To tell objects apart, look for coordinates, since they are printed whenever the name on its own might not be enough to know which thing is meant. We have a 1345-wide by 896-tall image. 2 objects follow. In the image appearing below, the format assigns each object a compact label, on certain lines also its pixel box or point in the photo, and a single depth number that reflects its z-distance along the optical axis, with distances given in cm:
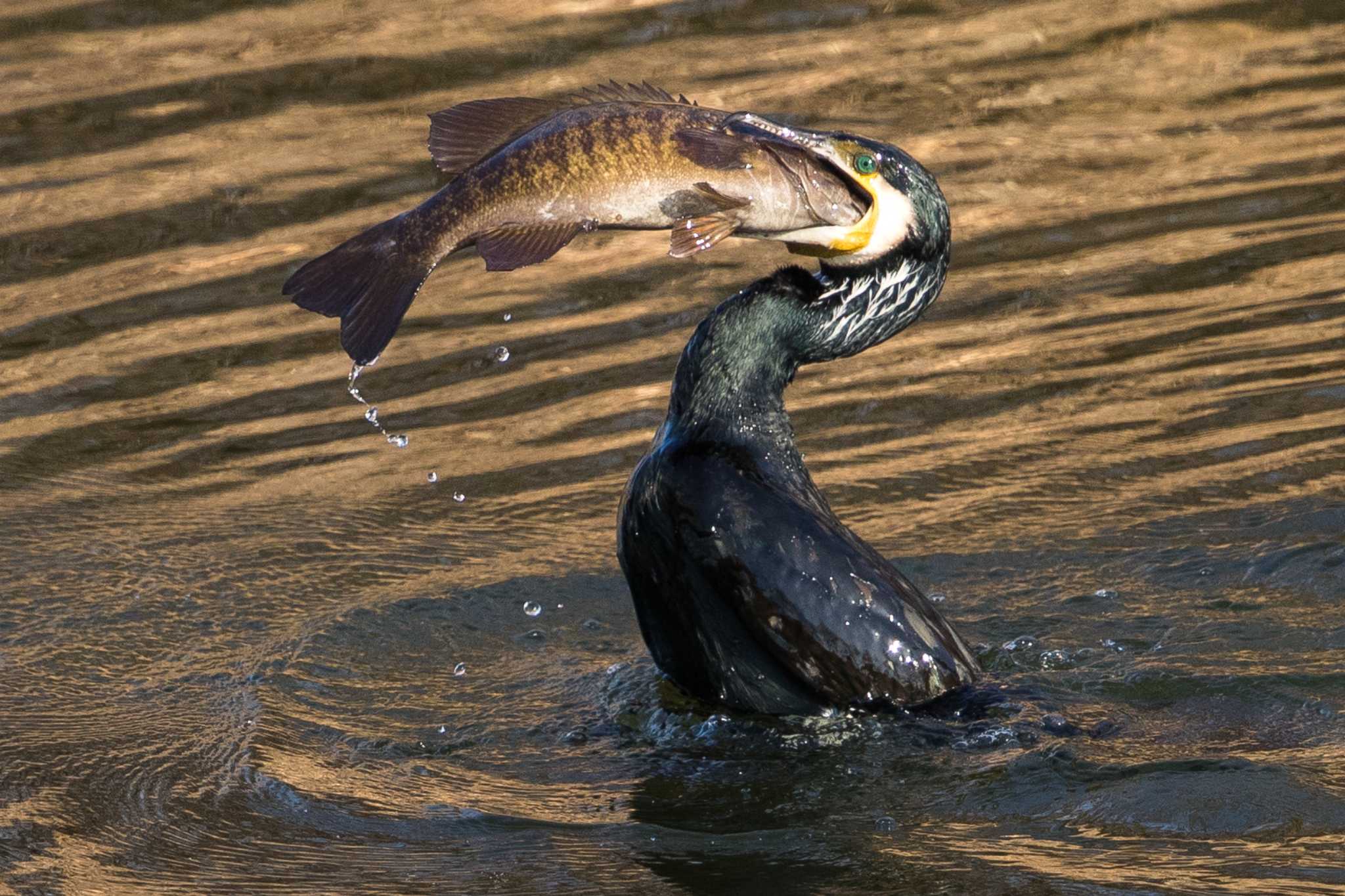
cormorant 818
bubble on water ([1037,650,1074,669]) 924
